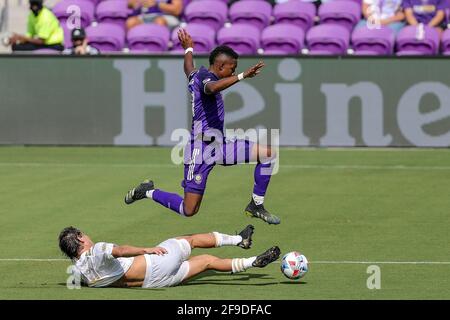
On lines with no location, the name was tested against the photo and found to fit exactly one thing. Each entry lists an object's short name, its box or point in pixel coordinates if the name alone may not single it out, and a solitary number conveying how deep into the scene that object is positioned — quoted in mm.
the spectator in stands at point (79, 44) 26750
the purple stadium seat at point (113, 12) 29062
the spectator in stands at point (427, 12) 27203
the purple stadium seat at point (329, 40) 26984
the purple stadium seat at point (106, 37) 27906
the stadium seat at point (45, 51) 26875
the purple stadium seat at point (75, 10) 28953
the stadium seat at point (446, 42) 26203
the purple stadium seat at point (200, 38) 27188
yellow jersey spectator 27219
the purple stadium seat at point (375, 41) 26688
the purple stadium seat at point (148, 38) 27688
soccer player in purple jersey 14867
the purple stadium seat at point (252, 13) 28438
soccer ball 13273
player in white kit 12664
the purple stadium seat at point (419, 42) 26344
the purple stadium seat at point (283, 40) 27203
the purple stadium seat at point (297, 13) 28141
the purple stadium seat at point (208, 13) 28500
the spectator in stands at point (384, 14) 27297
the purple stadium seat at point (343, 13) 27795
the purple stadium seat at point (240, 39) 27266
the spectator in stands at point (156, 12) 28656
